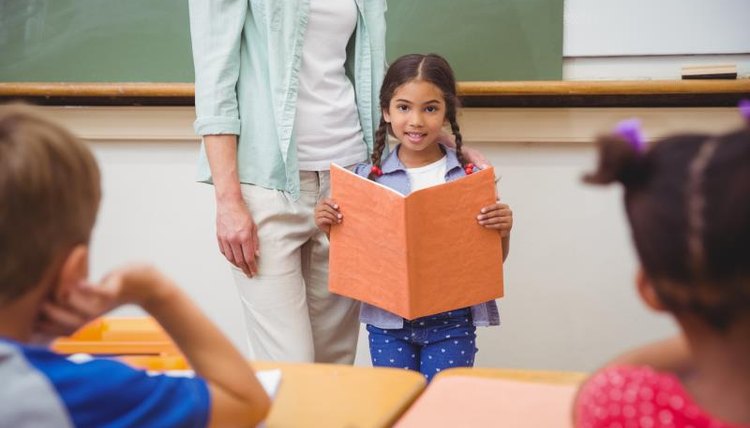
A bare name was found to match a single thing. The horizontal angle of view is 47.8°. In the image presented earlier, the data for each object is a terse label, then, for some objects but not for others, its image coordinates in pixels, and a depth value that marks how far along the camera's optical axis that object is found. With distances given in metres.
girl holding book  2.01
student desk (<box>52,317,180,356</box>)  1.48
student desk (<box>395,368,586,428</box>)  1.20
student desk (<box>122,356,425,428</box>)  1.21
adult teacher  1.95
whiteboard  2.44
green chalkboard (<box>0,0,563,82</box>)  2.51
